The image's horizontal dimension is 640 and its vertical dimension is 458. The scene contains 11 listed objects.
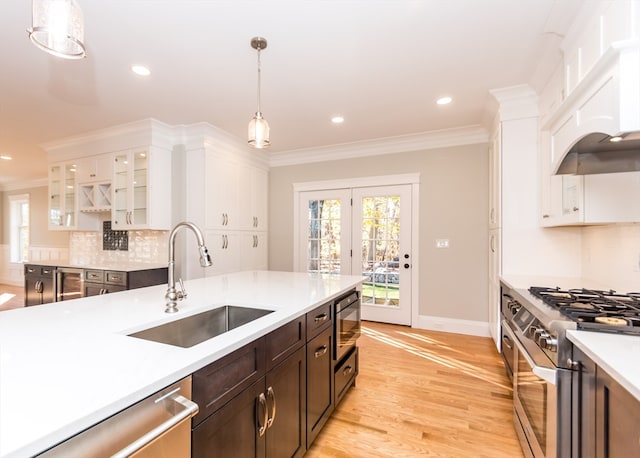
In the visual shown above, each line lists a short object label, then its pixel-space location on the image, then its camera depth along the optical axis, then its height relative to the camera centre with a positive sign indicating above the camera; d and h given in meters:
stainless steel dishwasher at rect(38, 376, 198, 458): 0.63 -0.48
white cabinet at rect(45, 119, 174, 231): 3.81 +0.68
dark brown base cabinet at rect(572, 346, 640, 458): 0.90 -0.63
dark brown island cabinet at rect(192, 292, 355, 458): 0.96 -0.67
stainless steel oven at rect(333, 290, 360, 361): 2.03 -0.69
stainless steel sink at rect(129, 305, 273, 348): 1.33 -0.49
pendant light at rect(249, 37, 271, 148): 2.10 +0.68
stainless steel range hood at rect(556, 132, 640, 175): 1.56 +0.41
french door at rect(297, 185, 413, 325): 4.24 -0.19
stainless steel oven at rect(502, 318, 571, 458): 1.25 -0.83
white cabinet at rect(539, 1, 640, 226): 1.22 +0.58
